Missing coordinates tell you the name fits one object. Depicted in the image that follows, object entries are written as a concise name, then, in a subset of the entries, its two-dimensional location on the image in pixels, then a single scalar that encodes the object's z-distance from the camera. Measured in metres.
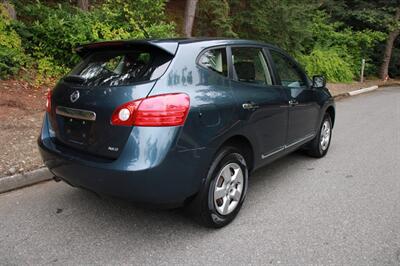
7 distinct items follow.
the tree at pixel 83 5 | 10.33
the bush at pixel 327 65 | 16.17
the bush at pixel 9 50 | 7.08
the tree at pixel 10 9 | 8.20
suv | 2.79
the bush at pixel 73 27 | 7.91
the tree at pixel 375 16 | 18.27
